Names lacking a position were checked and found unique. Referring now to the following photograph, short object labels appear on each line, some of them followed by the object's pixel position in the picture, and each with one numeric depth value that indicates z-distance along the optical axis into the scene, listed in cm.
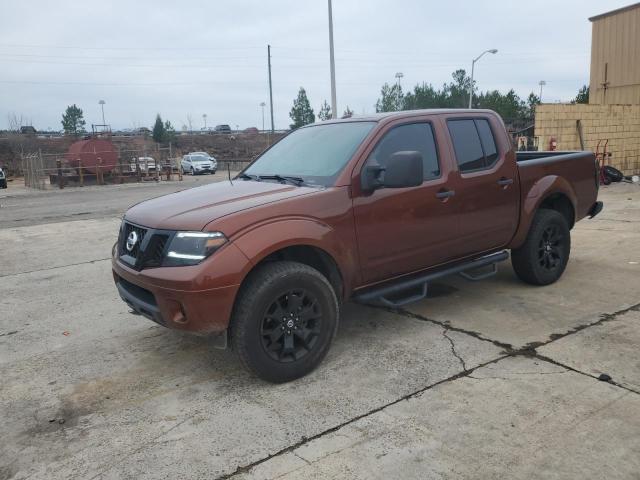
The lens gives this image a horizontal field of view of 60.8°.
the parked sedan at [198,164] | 3412
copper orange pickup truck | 342
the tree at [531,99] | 6514
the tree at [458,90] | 5841
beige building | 1559
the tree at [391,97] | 6425
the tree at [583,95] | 4622
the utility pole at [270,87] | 5309
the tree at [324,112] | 7085
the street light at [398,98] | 6425
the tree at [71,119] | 7756
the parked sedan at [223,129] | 8161
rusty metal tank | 2620
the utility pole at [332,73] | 2061
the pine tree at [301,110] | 6894
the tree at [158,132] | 6300
